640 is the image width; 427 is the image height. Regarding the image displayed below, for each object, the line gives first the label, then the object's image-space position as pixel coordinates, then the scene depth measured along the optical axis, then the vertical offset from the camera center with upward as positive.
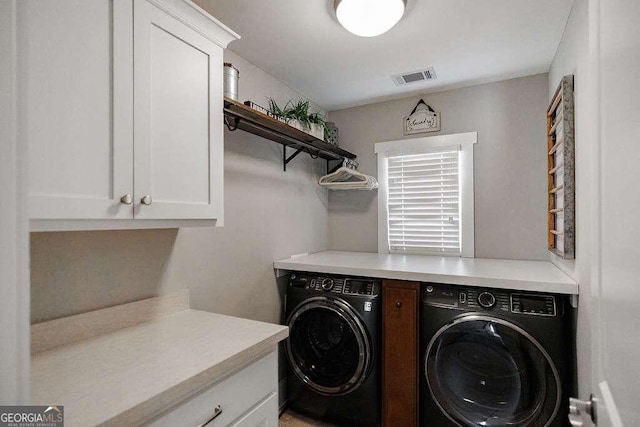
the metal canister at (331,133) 2.60 +0.73
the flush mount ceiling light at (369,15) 1.49 +0.99
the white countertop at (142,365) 0.80 -0.47
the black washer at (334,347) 2.02 -0.89
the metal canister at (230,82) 1.61 +0.69
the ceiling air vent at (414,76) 2.36 +1.08
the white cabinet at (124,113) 0.86 +0.35
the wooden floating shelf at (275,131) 1.63 +0.55
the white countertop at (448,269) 1.70 -0.34
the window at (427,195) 2.64 +0.19
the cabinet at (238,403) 0.94 -0.63
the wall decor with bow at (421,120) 2.73 +0.85
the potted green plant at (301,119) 2.12 +0.69
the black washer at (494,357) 1.61 -0.77
